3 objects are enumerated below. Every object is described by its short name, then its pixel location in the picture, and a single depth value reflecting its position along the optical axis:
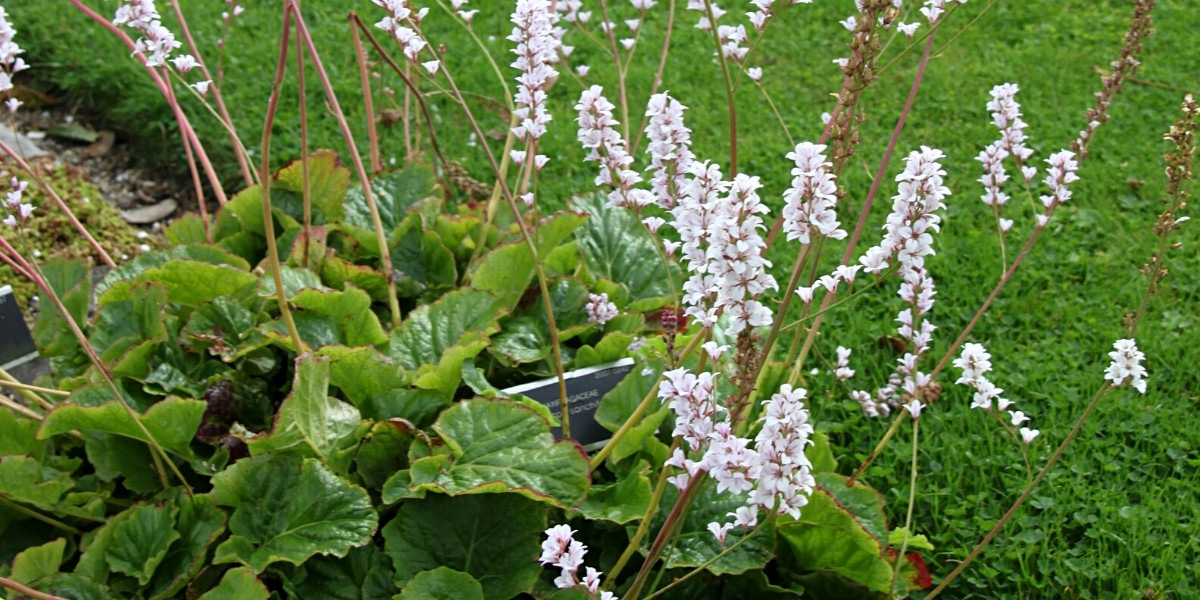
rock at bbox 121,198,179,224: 3.93
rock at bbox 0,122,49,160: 4.00
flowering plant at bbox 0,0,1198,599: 1.49
